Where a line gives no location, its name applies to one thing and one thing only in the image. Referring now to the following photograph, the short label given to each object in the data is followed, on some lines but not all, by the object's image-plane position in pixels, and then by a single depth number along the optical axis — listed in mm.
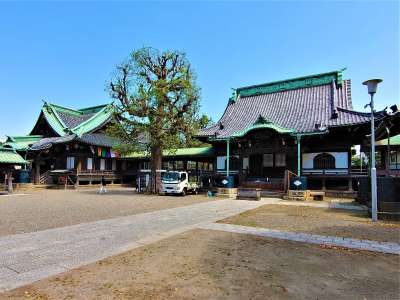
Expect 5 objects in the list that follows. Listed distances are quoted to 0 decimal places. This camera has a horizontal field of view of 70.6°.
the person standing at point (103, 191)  26398
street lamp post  10828
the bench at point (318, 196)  20469
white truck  22688
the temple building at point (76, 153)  33500
